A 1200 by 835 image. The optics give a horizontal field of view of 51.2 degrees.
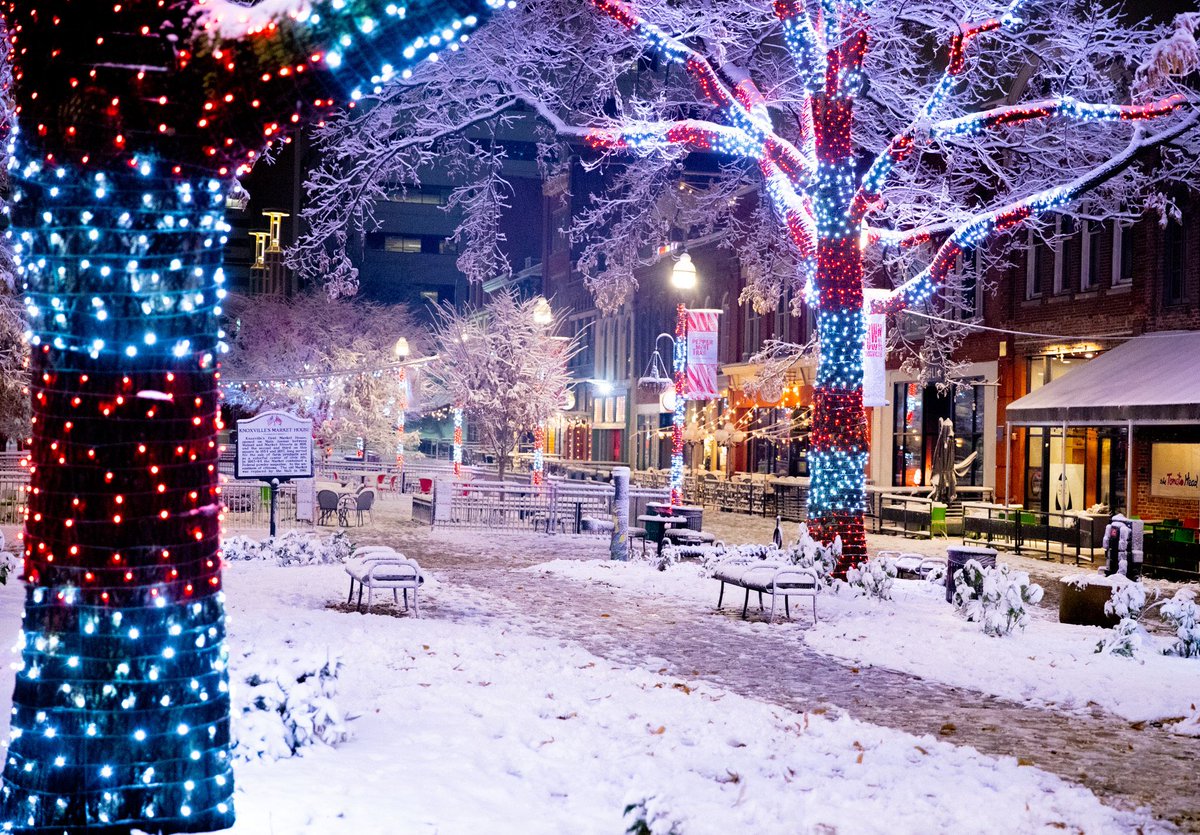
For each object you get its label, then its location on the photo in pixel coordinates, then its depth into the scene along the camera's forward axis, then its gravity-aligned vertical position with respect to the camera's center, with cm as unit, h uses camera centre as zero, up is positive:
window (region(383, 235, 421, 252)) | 10925 +1721
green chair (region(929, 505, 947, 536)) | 2781 -157
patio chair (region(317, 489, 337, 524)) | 2758 -135
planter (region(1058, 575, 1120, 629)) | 1428 -169
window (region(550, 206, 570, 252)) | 6788 +1194
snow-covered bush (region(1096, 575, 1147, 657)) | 1184 -165
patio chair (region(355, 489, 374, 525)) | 2822 -134
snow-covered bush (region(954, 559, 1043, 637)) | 1312 -159
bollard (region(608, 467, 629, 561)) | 2080 -126
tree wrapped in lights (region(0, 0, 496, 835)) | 508 +34
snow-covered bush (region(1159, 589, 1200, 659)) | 1214 -168
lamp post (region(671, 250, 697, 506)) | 2420 +149
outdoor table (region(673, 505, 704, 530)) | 2291 -126
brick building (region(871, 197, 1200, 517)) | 2545 +203
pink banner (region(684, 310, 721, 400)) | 2492 +181
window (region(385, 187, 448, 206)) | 10762 +2110
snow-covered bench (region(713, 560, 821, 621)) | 1470 -157
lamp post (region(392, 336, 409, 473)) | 4641 +167
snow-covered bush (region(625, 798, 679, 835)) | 515 -157
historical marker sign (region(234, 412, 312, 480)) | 2000 -13
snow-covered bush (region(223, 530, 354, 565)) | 1888 -171
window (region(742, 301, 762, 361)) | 4512 +418
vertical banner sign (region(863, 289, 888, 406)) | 2023 +164
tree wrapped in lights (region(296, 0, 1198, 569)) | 1714 +514
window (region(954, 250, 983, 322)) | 3250 +424
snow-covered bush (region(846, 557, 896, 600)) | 1574 -166
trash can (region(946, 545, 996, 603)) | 1536 -130
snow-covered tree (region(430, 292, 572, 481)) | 3972 +222
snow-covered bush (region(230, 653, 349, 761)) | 677 -154
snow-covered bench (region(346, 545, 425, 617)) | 1432 -151
